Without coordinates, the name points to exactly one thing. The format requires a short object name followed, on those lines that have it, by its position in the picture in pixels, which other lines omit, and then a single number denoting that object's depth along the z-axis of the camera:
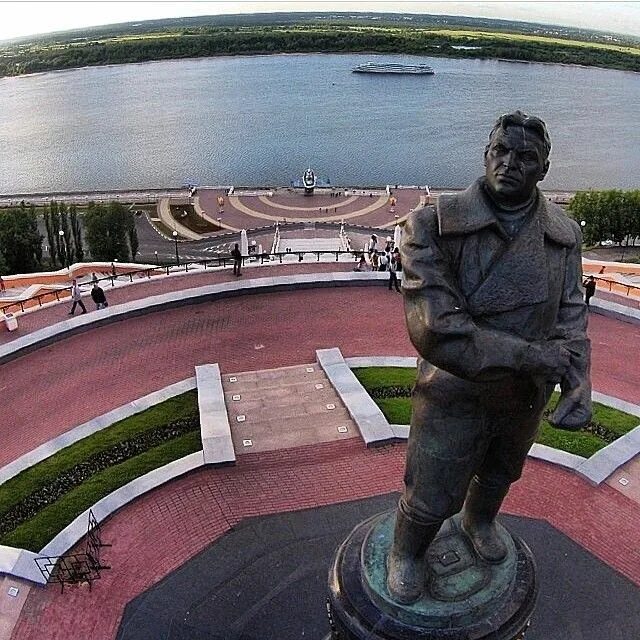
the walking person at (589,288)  16.58
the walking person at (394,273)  18.41
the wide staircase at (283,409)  11.80
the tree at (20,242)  39.31
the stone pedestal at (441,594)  6.04
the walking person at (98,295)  16.97
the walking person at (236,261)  18.95
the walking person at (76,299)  17.41
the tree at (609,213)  41.84
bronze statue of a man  4.58
